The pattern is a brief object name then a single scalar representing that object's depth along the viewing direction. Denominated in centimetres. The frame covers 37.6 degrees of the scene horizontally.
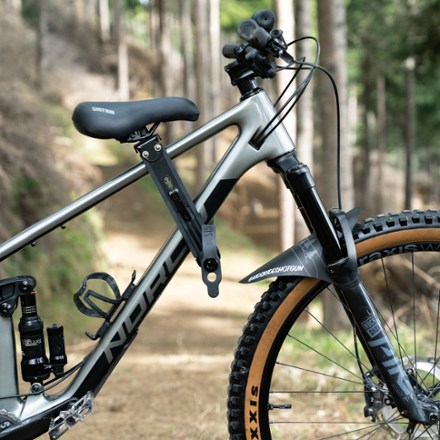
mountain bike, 220
